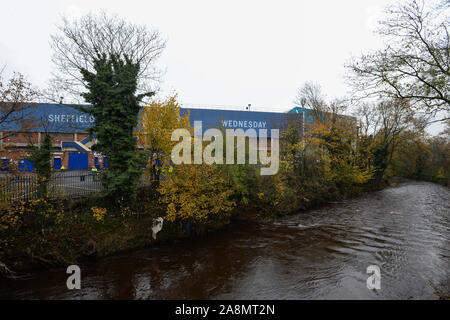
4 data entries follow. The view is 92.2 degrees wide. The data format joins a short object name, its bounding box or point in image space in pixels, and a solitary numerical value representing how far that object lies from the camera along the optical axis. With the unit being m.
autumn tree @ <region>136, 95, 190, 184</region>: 12.38
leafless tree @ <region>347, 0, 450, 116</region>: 7.18
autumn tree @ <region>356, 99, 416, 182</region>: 25.01
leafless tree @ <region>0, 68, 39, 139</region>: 7.94
